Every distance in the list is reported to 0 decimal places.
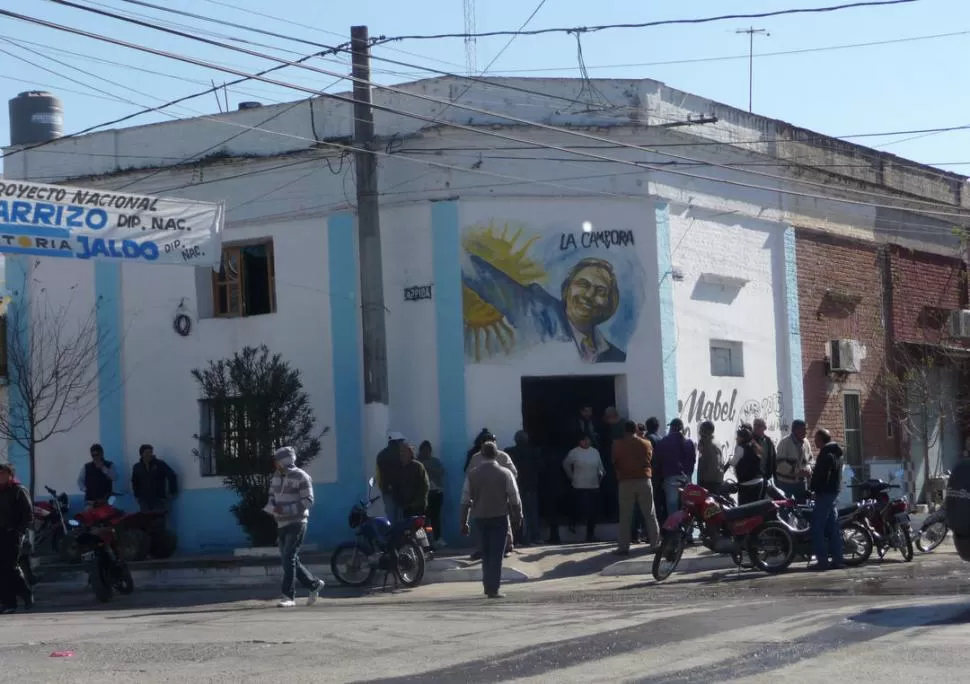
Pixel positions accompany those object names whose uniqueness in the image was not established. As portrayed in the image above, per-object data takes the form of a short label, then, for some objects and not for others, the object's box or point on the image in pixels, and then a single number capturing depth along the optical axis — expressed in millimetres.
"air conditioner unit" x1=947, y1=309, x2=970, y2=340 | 26266
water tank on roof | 25422
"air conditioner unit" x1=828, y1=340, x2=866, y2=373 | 23609
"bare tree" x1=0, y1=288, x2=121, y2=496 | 22281
